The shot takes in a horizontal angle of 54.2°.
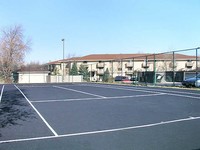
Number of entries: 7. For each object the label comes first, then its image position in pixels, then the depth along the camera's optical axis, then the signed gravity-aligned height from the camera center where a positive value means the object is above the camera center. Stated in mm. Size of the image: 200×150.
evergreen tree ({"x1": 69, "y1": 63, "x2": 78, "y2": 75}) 46339 +1054
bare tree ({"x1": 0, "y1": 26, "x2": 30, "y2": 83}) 43542 +4732
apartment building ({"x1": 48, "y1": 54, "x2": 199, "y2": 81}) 41361 +3044
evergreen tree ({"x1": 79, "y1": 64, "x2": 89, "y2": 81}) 42867 +568
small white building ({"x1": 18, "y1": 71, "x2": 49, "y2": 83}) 45771 -684
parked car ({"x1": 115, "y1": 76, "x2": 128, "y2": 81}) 33672 -598
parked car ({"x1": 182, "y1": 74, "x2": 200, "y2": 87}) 16610 -601
